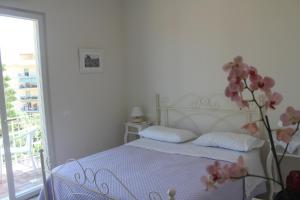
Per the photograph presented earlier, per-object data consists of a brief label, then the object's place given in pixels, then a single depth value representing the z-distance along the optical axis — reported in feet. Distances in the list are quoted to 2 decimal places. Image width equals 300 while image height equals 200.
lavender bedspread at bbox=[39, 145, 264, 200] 7.20
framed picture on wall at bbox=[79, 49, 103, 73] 12.92
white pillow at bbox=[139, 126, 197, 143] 11.51
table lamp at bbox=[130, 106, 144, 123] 13.91
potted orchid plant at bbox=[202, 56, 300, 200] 3.11
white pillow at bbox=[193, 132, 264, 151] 9.90
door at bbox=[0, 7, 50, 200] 10.51
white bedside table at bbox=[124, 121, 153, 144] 13.88
